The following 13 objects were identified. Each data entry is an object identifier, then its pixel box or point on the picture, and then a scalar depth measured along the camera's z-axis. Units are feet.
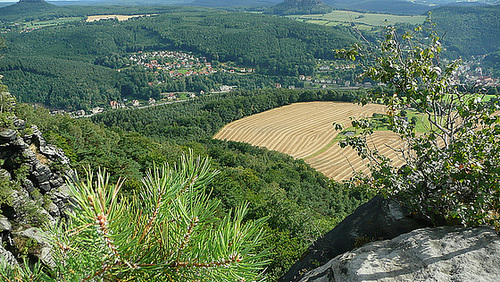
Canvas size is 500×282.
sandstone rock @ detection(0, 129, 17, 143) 42.80
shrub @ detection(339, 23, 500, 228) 14.01
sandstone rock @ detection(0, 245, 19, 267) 8.26
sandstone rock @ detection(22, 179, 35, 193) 45.06
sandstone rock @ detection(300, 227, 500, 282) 12.63
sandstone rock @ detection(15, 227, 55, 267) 29.38
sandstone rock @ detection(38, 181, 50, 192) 47.20
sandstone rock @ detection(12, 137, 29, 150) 44.29
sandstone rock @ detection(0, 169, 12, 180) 38.82
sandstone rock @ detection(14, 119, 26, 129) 48.29
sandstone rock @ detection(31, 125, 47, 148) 52.79
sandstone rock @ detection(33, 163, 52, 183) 46.70
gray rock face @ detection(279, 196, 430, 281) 20.72
